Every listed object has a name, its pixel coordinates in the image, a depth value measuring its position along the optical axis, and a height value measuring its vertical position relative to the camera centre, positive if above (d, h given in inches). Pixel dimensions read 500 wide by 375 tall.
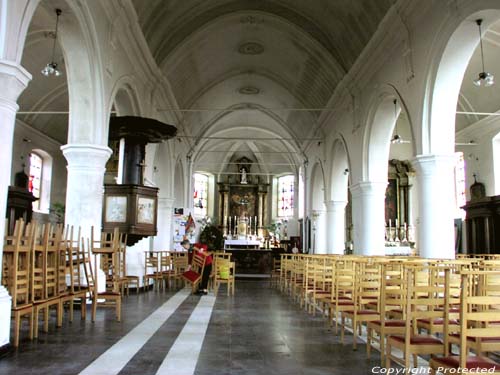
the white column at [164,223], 651.5 +31.1
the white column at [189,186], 876.8 +112.9
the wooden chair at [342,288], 211.8 -19.8
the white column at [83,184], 323.0 +41.3
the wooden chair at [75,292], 234.1 -24.9
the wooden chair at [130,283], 377.3 -33.4
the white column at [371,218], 479.8 +30.8
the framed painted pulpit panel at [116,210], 367.2 +26.9
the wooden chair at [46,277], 202.8 -15.8
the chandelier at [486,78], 303.4 +111.7
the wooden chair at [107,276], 248.8 -20.6
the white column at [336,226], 674.2 +30.7
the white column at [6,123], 180.2 +47.4
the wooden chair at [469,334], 102.4 -19.5
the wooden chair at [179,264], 494.6 -20.4
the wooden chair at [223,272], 410.3 -23.6
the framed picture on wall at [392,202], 775.1 +76.5
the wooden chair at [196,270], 386.9 -21.6
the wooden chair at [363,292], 183.6 -17.9
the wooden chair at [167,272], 473.7 -27.9
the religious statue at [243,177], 1101.1 +162.9
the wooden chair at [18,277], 185.6 -14.5
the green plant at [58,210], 639.5 +45.9
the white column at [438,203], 338.3 +33.6
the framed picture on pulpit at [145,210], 370.9 +27.9
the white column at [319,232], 771.5 +24.9
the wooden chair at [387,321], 150.4 -24.5
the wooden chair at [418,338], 120.0 -25.9
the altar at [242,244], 829.8 +3.5
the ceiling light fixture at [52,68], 285.5 +113.8
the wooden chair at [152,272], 431.2 -28.3
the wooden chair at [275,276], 535.2 -39.2
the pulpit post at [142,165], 400.8 +68.0
